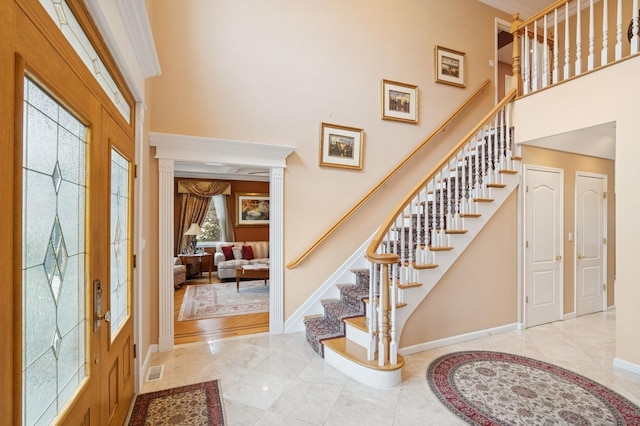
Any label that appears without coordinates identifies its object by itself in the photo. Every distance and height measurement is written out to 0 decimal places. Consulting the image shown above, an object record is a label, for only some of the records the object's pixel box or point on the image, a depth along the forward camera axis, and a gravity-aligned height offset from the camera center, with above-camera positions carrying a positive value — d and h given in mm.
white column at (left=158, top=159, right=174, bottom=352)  3344 -479
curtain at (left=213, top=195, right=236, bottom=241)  8297 -168
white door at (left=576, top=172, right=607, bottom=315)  4395 -385
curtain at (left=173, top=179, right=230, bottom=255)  7832 +275
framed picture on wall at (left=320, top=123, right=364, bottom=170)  4098 +918
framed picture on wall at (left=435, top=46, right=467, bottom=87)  4883 +2383
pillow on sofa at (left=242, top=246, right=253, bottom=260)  7461 -974
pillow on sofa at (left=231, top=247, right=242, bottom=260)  7384 -965
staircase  2625 -522
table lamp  7337 -466
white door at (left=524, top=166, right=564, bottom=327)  3992 -397
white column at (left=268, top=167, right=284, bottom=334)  3797 -494
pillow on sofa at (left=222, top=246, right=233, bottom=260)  7492 -955
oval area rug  2195 -1443
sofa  6977 -1033
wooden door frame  813 +115
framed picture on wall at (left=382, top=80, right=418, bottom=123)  4488 +1678
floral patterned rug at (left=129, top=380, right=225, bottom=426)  2178 -1475
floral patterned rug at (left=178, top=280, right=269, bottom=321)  4707 -1535
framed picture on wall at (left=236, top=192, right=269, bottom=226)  8391 +110
